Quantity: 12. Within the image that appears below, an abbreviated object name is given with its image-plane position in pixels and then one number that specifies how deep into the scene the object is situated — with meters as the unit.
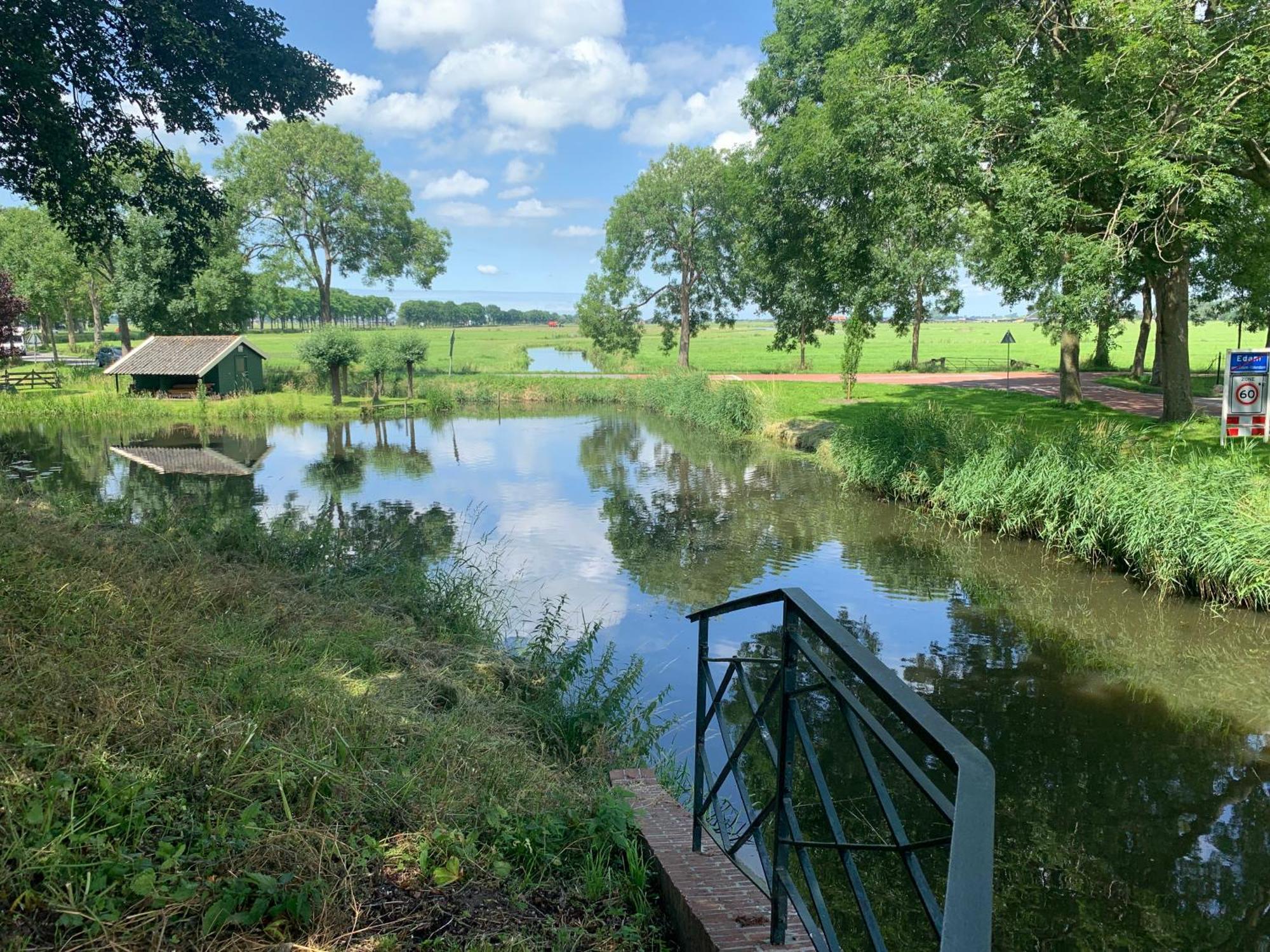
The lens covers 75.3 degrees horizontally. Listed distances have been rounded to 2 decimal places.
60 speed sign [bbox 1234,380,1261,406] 12.43
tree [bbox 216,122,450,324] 55.09
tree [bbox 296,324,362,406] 33.59
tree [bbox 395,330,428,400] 36.47
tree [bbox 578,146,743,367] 48.38
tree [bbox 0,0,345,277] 9.20
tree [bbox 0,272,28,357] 34.12
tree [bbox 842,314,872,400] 24.58
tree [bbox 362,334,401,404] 35.94
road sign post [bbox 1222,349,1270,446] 12.18
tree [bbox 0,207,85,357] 44.59
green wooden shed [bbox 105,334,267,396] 34.53
